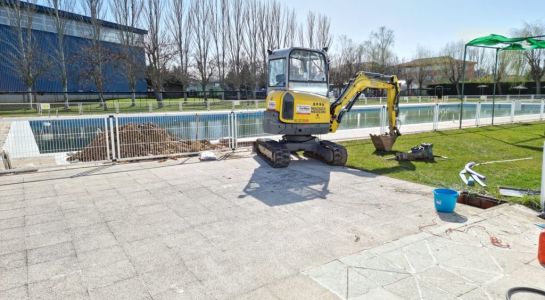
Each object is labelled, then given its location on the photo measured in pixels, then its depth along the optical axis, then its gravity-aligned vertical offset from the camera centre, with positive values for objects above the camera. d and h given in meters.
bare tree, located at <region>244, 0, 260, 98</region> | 37.09 +5.99
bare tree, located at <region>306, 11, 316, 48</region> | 40.62 +7.97
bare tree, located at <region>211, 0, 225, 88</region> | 35.56 +6.31
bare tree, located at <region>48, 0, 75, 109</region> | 28.78 +6.58
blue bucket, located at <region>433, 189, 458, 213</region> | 4.72 -1.30
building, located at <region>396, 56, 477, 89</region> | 54.09 +4.80
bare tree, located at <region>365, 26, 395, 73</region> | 53.72 +7.51
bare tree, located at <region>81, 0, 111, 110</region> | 29.55 +4.29
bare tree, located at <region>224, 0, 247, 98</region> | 36.56 +5.94
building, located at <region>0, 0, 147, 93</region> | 31.66 +5.23
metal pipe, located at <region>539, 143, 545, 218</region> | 4.69 -1.27
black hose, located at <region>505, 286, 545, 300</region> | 2.84 -1.50
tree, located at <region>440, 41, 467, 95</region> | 51.09 +5.32
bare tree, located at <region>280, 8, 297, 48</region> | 39.12 +7.20
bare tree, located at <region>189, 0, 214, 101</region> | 34.38 +5.79
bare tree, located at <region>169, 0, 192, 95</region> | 32.97 +5.82
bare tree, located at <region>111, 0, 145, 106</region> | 30.58 +5.53
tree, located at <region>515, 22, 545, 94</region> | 39.70 +3.76
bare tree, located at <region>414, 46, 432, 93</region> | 56.78 +4.75
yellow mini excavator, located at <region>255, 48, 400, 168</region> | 7.79 -0.10
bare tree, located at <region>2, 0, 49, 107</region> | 28.11 +4.56
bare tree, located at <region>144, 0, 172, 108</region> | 31.05 +4.55
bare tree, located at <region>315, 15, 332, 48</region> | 41.09 +7.61
